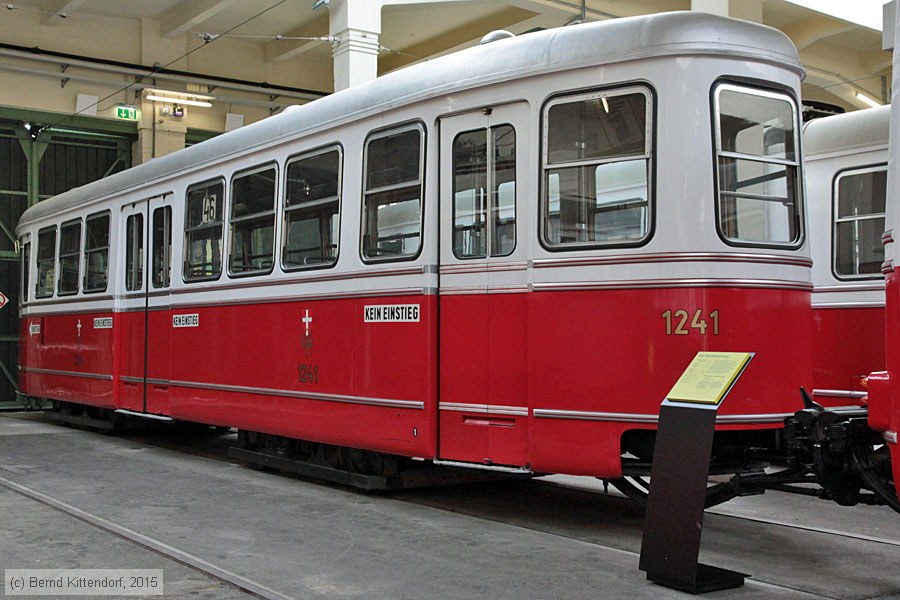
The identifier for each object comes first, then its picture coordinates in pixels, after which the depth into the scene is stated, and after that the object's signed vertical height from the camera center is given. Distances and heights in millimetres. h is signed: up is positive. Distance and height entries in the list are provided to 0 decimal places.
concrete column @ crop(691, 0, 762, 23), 18156 +5900
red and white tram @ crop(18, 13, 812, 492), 7129 +755
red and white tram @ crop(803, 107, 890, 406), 9688 +957
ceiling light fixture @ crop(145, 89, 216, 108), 21297 +5067
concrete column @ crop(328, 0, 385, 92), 15805 +4611
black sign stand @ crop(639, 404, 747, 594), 5875 -877
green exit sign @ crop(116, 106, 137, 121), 21344 +4731
